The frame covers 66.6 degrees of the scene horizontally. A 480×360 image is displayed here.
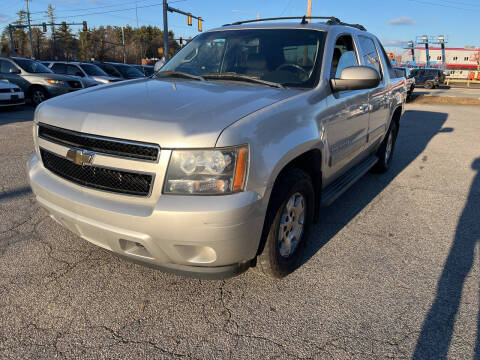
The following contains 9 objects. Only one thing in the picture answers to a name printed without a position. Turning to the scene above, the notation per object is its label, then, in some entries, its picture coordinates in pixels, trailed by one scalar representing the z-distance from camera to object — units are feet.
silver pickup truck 6.50
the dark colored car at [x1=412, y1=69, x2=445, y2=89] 104.27
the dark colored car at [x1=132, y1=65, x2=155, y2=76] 65.16
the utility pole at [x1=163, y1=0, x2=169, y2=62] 87.08
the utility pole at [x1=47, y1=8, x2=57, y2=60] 342.34
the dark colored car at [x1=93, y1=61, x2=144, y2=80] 52.79
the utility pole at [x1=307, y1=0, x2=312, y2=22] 83.89
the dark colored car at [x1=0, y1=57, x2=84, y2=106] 40.54
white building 235.20
